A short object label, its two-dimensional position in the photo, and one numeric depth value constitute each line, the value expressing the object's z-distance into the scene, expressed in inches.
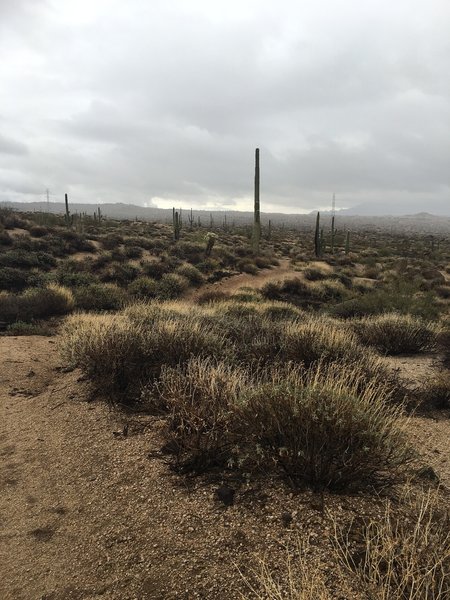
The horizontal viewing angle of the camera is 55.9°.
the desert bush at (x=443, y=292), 828.0
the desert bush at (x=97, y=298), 582.6
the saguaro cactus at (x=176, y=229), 1374.3
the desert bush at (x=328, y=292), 818.2
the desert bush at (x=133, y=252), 1013.8
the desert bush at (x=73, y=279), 720.3
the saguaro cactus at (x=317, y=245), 1298.0
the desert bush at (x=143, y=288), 733.3
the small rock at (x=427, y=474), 158.3
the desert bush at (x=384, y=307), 565.9
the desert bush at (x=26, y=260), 792.9
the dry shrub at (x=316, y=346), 287.7
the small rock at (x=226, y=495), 143.3
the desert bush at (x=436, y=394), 261.0
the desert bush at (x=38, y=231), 1068.1
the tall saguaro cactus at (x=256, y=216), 1178.3
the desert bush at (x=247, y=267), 1013.4
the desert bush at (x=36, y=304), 505.7
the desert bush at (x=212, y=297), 718.5
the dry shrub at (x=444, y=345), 340.5
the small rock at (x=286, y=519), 128.6
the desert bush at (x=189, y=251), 1083.0
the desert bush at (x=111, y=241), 1070.4
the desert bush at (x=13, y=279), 678.5
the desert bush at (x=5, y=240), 936.5
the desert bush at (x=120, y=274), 812.0
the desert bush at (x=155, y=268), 879.1
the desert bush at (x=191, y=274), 895.2
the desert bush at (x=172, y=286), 754.8
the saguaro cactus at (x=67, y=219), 1415.7
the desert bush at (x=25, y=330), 446.3
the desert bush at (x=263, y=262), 1083.3
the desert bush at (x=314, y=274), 957.2
